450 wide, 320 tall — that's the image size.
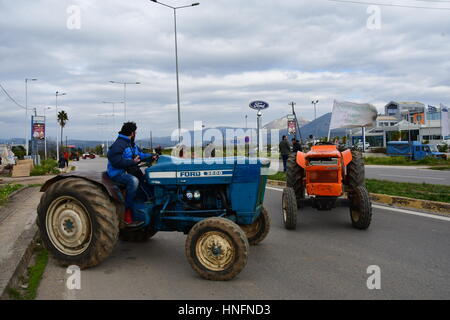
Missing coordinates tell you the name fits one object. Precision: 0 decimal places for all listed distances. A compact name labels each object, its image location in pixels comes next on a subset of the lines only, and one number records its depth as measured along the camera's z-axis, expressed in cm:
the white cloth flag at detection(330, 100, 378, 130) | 2738
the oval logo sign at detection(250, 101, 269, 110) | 1734
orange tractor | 747
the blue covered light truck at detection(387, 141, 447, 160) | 3376
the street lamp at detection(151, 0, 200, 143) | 2612
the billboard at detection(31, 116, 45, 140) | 3288
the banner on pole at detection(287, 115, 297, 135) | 2617
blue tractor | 492
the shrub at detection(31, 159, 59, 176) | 2442
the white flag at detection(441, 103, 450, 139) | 3591
